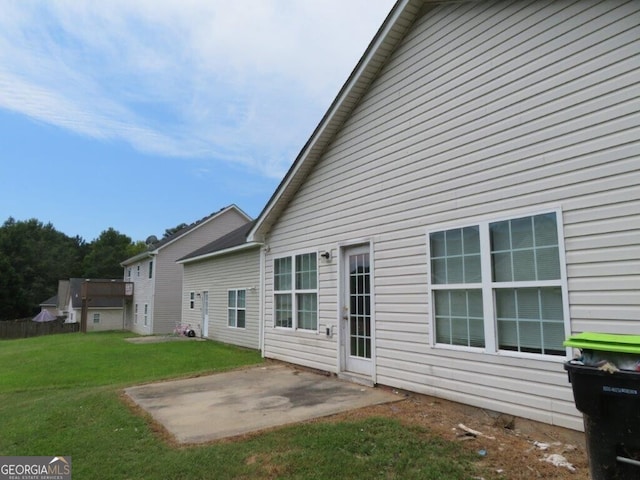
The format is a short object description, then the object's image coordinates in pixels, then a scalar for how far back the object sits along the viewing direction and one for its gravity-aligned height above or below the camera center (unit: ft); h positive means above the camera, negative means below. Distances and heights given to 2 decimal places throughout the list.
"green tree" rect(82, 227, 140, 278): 195.93 +16.79
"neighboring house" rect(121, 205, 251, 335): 78.95 +4.46
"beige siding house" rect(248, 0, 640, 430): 13.02 +3.62
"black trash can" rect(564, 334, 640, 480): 7.43 -2.24
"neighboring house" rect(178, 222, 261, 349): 45.01 -0.09
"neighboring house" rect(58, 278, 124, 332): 106.11 -6.07
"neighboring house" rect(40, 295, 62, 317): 160.97 -5.74
